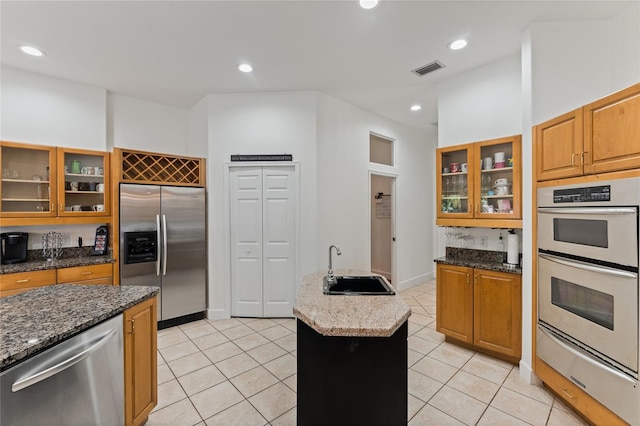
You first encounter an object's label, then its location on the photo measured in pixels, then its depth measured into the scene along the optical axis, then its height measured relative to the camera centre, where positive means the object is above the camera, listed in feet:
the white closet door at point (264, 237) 12.25 -1.09
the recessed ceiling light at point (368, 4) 6.79 +5.34
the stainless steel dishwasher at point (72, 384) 3.59 -2.62
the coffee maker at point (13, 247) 9.60 -1.22
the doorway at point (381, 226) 17.62 -0.89
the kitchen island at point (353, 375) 5.10 -3.11
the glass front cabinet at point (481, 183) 8.68 +1.05
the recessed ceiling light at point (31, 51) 8.83 +5.44
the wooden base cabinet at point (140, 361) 5.37 -3.12
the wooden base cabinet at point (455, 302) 9.14 -3.15
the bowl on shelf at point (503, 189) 9.05 +0.79
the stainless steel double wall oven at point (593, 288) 5.19 -1.67
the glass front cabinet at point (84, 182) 10.76 +1.29
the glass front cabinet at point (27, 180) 9.89 +1.24
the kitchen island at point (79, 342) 3.75 -2.08
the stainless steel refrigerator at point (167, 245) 10.89 -1.34
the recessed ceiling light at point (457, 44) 8.43 +5.38
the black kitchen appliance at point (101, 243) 11.34 -1.25
